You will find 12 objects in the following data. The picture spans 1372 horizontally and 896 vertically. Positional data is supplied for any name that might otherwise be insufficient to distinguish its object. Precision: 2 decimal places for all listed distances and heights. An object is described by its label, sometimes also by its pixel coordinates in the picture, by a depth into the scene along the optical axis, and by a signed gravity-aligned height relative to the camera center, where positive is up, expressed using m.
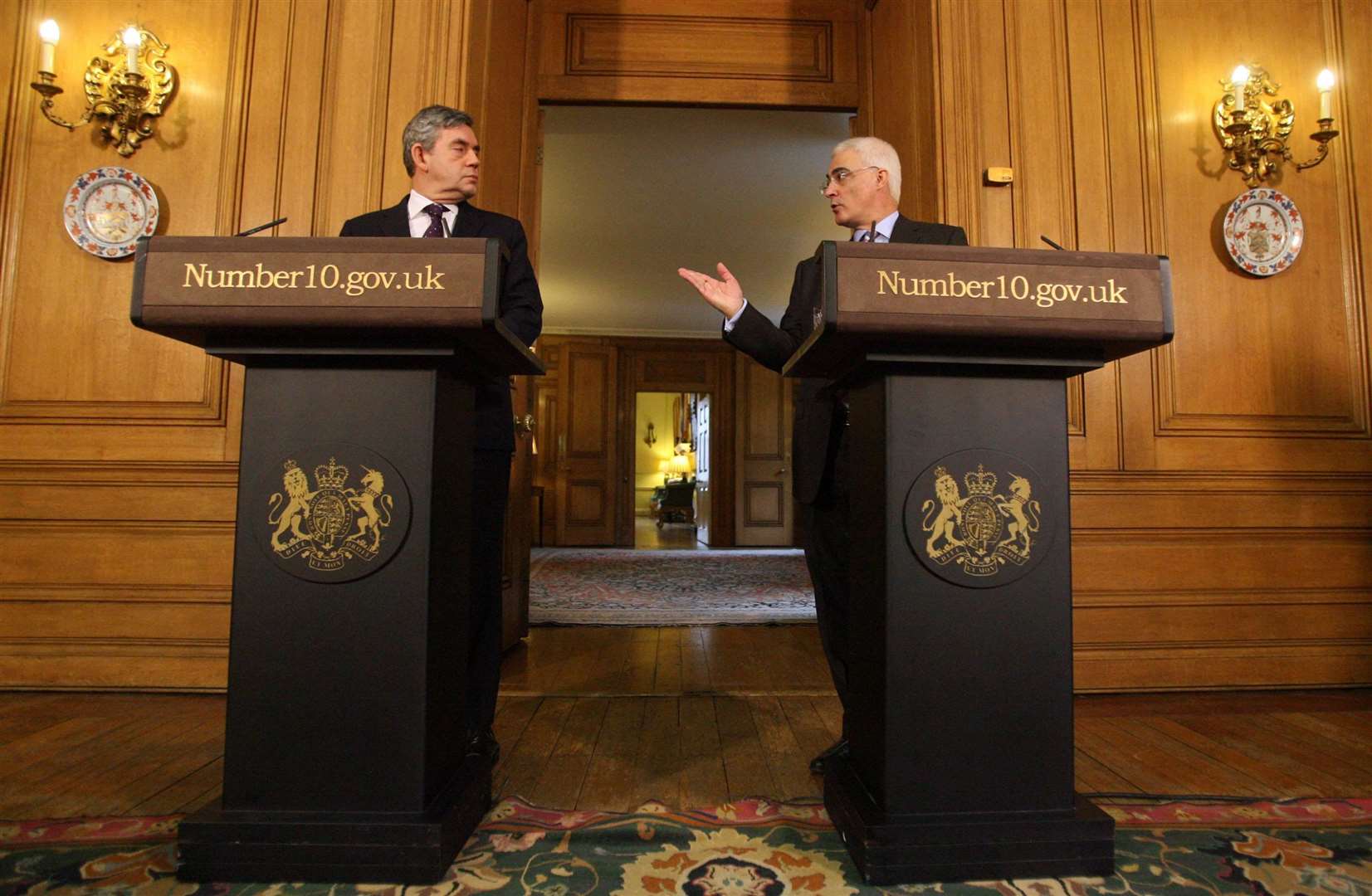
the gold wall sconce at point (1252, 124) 2.55 +1.37
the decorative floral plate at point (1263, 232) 2.55 +0.99
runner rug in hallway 3.82 -0.55
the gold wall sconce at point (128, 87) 2.40 +1.35
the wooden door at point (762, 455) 9.67 +0.71
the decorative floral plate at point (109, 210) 2.40 +0.94
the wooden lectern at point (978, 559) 1.05 -0.07
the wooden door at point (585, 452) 9.33 +0.70
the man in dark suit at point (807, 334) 1.47 +0.32
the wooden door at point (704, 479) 9.95 +0.44
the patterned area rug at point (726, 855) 1.08 -0.56
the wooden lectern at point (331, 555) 1.02 -0.08
